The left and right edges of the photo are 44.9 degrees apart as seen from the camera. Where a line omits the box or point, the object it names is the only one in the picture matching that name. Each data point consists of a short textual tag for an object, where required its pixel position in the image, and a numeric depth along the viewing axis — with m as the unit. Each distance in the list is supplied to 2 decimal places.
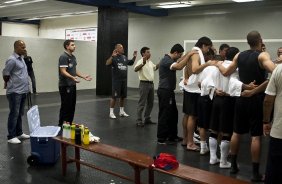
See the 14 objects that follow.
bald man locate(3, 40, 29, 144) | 4.72
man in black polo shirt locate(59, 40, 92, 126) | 5.23
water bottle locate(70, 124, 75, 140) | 3.64
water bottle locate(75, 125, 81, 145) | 3.55
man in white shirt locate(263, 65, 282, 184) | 2.45
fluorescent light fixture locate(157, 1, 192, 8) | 10.95
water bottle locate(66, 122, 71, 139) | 3.68
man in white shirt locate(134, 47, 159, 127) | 6.40
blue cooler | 3.88
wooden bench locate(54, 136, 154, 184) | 3.02
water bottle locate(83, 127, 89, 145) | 3.54
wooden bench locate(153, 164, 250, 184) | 2.59
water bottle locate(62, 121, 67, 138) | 3.71
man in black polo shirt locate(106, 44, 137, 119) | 6.99
